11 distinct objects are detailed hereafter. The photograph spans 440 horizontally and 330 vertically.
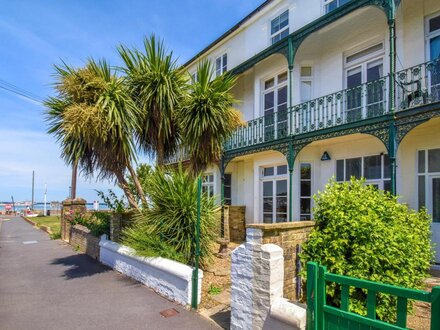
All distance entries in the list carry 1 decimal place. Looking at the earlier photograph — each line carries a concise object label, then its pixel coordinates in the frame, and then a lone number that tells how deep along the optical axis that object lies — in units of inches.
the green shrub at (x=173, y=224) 266.1
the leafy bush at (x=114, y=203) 388.4
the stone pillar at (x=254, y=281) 159.3
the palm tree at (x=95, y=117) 288.4
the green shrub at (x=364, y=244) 151.9
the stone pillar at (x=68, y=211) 579.8
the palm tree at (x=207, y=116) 320.5
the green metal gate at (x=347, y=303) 97.0
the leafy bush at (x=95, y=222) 410.9
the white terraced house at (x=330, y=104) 316.2
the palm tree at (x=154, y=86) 321.1
